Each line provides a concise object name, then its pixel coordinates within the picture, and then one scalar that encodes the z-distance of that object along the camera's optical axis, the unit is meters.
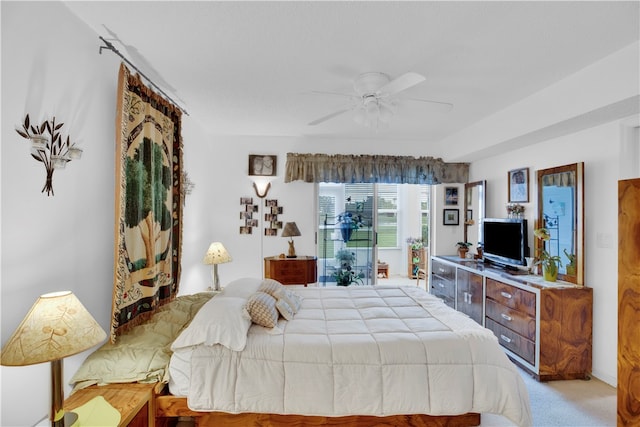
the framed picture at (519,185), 3.60
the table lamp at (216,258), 3.38
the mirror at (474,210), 4.39
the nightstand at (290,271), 4.10
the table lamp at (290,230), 4.11
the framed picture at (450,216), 4.88
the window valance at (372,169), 4.41
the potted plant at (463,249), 4.56
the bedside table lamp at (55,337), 1.18
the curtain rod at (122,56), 1.95
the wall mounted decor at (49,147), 1.46
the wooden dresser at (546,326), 2.79
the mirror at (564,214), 2.88
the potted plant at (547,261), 3.01
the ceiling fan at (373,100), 2.40
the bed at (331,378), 1.88
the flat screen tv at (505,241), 3.47
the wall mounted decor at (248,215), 4.44
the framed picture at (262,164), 4.43
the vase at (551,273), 3.00
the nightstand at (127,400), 1.58
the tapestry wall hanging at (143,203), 1.97
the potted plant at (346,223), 4.70
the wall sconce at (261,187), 4.41
